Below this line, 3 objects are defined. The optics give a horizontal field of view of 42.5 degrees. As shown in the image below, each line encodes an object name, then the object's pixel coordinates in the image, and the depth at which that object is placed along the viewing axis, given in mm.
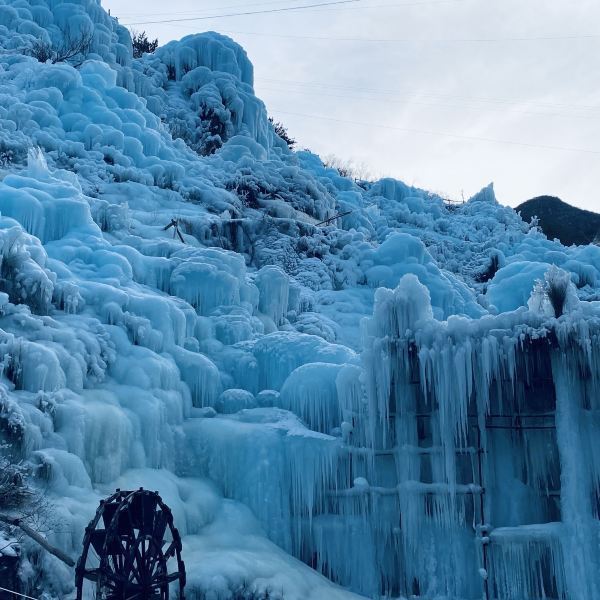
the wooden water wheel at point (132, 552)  9188
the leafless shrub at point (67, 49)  28062
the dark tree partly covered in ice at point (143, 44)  41031
